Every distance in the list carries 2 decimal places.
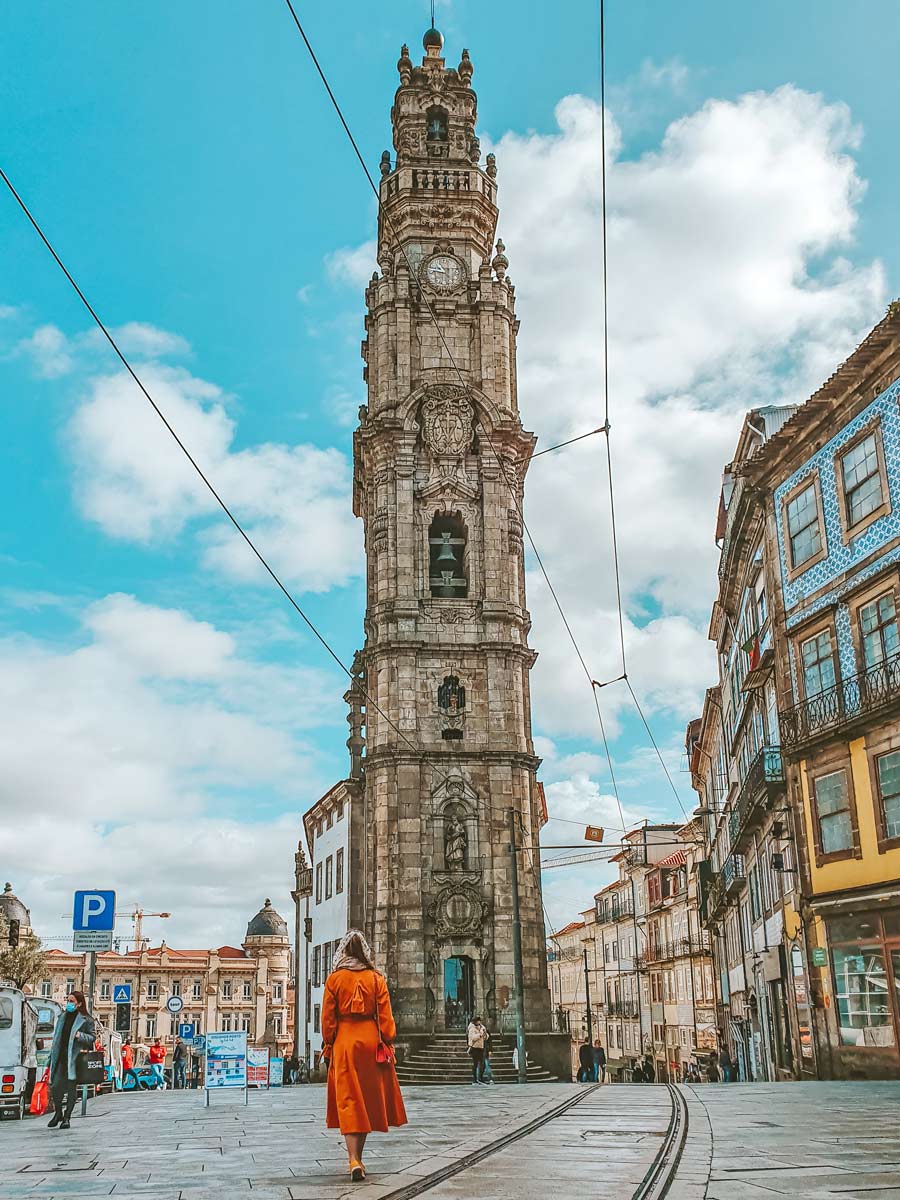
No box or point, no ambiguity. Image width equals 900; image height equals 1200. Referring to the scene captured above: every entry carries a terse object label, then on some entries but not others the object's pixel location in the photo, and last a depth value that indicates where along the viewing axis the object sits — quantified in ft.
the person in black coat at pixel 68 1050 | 44.62
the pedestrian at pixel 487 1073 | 99.08
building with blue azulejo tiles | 69.38
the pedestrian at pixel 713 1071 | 135.13
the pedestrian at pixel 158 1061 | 123.54
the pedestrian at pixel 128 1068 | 111.55
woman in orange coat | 26.71
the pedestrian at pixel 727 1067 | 121.90
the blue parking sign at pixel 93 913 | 54.65
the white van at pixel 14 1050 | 54.70
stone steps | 110.32
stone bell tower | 122.83
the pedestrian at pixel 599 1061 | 122.23
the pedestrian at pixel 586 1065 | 119.34
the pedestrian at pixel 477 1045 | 94.19
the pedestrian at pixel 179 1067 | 115.34
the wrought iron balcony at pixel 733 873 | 116.78
